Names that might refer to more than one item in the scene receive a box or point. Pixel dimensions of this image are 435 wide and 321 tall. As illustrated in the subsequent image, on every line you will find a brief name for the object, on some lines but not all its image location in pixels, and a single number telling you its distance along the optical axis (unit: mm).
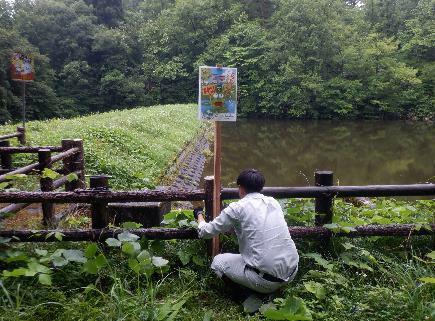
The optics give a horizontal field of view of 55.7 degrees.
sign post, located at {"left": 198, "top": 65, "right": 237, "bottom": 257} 3842
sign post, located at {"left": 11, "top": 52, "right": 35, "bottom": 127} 9695
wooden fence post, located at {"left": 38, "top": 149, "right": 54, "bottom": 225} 5684
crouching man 3457
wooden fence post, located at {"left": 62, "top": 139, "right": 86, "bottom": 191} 7070
